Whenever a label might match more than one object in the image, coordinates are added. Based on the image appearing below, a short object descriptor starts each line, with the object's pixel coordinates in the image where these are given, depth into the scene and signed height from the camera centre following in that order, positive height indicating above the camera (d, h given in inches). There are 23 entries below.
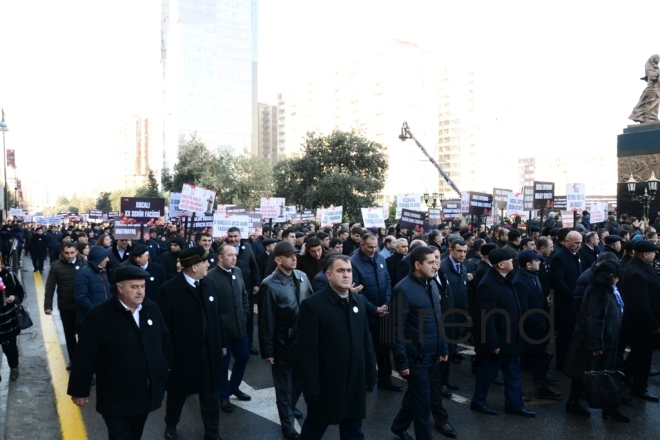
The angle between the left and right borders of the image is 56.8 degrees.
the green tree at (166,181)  2124.8 +48.3
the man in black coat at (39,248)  841.2 -76.0
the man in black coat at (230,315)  251.9 -50.0
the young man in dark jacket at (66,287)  318.3 -49.7
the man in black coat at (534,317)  253.9 -50.7
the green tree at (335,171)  1453.0 +60.5
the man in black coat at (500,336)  238.1 -54.7
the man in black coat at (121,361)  165.3 -45.6
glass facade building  4822.8 +964.8
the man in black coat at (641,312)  258.2 -49.8
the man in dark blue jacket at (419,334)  202.4 -46.4
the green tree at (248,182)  1974.7 +41.5
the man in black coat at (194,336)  206.1 -48.1
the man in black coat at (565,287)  293.0 -44.3
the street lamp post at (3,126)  1032.0 +116.4
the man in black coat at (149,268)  289.9 -39.0
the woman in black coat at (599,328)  226.1 -49.6
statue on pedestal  1035.9 +171.0
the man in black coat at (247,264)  365.1 -42.1
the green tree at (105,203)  4419.3 -64.0
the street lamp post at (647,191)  948.3 +7.9
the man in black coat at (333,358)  172.4 -46.4
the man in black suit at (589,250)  349.4 -31.6
